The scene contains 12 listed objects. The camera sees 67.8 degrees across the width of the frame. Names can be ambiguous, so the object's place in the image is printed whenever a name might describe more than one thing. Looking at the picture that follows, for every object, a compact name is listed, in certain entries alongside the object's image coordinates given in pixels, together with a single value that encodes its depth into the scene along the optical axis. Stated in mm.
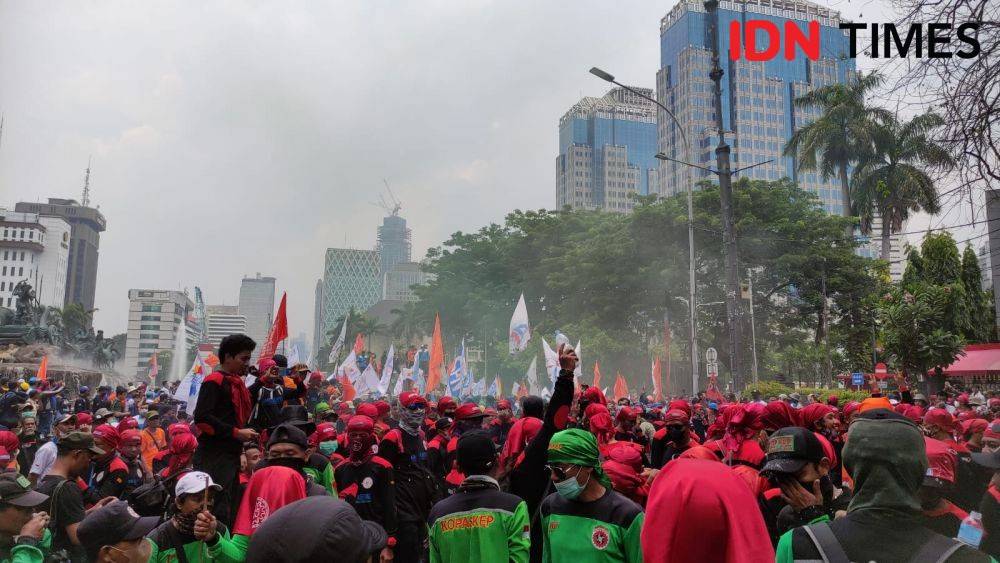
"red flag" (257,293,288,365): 11935
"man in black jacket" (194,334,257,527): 5344
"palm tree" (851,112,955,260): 37953
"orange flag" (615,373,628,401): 25688
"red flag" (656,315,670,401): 37828
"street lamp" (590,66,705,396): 25266
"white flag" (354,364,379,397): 22516
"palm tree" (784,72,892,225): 44875
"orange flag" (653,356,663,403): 28141
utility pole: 19078
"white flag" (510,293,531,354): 24781
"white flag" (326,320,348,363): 26012
